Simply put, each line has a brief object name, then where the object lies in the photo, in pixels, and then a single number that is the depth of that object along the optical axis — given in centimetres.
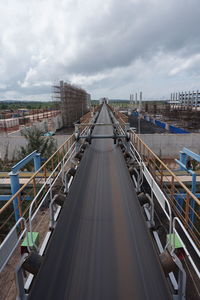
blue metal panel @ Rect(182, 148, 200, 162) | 558
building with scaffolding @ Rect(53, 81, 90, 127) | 2723
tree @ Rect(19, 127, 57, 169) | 1238
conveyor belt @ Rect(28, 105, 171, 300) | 189
